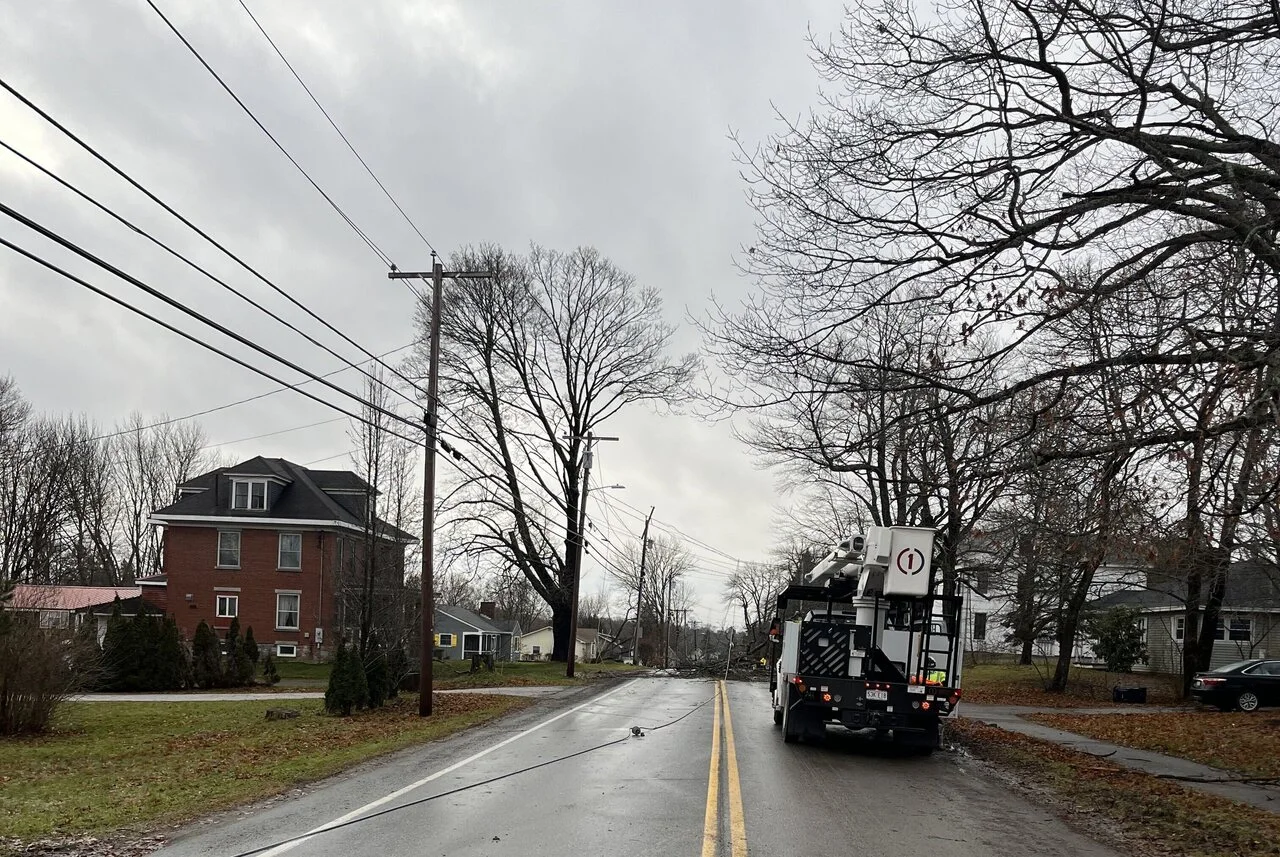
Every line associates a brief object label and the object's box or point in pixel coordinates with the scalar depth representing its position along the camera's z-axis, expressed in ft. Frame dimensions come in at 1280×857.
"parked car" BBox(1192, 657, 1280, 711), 93.25
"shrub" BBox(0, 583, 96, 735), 57.88
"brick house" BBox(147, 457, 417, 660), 148.87
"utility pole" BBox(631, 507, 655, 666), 189.90
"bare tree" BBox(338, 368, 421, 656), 88.89
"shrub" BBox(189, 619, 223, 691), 105.09
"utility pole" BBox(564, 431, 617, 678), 133.69
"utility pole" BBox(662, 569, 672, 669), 226.75
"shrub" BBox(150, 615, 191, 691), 103.14
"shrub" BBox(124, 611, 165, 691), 101.76
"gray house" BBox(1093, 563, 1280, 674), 129.18
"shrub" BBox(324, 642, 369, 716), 71.31
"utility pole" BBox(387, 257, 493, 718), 71.00
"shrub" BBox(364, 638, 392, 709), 76.54
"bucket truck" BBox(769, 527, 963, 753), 50.78
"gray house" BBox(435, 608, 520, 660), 239.91
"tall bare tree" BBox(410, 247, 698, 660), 141.38
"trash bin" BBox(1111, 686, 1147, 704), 105.91
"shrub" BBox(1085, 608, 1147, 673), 137.18
